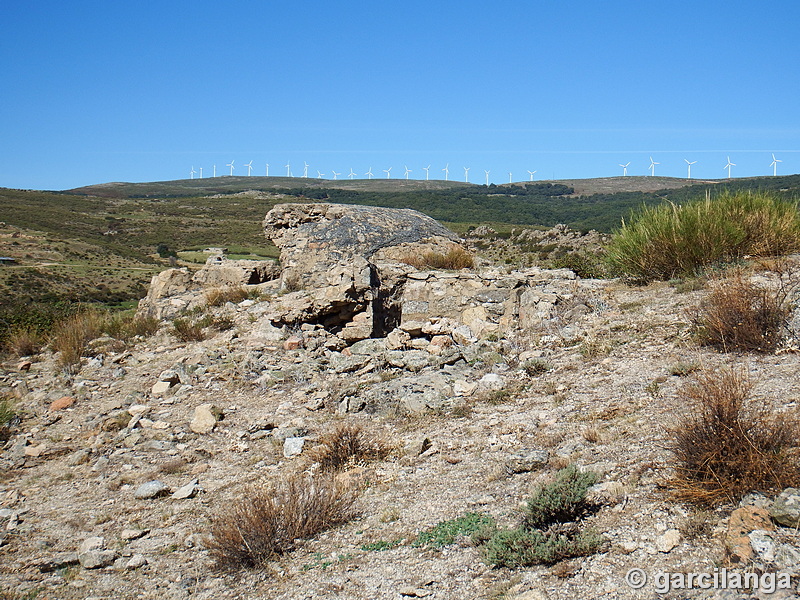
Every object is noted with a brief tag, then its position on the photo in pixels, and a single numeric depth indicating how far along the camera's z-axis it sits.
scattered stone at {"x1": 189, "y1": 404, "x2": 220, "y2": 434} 5.61
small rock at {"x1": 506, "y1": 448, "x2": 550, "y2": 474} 3.85
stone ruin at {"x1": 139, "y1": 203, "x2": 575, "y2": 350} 7.90
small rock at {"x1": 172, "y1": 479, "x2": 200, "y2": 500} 4.35
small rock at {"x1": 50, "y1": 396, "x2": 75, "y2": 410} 6.55
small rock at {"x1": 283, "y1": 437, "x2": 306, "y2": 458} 4.83
